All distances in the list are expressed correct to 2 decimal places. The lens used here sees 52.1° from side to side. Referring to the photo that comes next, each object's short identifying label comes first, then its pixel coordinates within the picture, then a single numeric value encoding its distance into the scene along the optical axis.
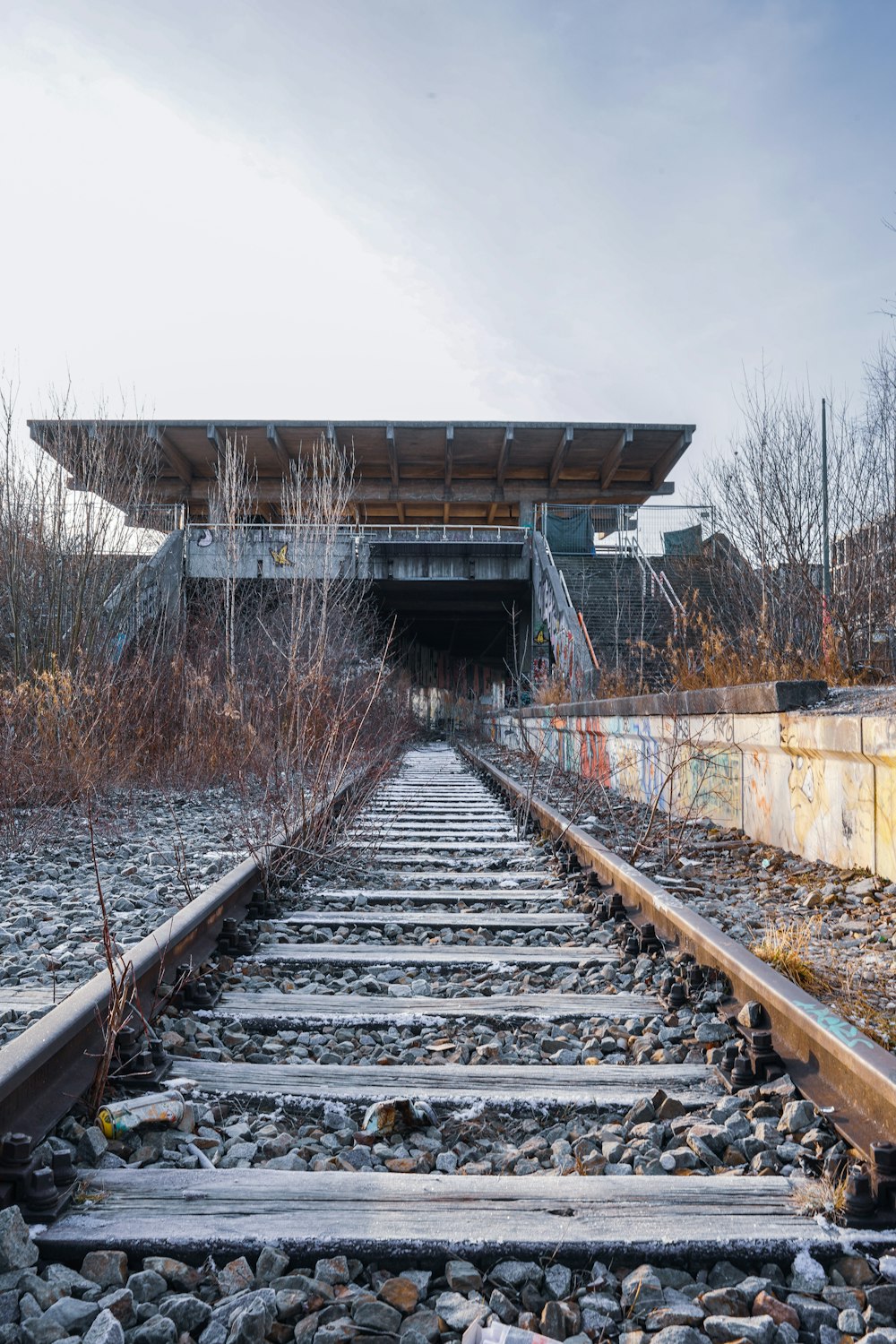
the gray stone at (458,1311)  1.47
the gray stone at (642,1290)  1.51
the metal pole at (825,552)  10.05
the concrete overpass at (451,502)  24.30
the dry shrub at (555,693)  15.14
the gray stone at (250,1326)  1.42
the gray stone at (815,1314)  1.47
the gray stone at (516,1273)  1.57
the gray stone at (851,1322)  1.45
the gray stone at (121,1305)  1.47
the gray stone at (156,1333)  1.43
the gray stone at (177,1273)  1.57
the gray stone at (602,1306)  1.51
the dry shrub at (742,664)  7.66
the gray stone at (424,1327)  1.44
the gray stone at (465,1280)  1.56
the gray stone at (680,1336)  1.40
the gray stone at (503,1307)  1.49
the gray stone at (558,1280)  1.54
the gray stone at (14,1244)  1.57
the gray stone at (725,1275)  1.59
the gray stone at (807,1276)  1.55
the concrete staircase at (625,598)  18.06
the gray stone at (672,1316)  1.46
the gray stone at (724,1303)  1.50
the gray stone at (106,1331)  1.40
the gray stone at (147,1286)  1.53
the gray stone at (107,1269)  1.56
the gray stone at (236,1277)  1.55
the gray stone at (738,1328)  1.43
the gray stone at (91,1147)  1.98
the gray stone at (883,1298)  1.50
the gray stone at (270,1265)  1.57
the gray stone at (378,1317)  1.46
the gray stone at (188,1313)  1.47
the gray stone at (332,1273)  1.57
